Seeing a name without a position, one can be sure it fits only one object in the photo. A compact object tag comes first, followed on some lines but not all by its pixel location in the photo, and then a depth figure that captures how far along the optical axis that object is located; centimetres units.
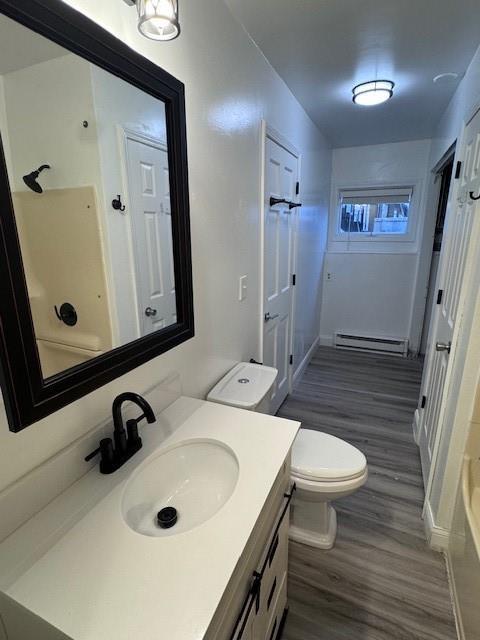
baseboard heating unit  396
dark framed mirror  66
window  386
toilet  144
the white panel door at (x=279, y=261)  209
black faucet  89
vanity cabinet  69
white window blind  381
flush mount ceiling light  213
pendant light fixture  81
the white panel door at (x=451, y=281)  154
